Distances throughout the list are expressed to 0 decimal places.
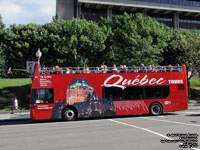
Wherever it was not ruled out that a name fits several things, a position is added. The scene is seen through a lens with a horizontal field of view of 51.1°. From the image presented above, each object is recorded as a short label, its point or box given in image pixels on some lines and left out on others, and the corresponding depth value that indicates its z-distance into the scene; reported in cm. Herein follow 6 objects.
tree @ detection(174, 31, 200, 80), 2811
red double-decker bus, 1499
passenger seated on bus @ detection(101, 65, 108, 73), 1606
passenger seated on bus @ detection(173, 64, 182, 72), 1727
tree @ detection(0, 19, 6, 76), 2390
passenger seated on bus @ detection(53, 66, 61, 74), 1539
